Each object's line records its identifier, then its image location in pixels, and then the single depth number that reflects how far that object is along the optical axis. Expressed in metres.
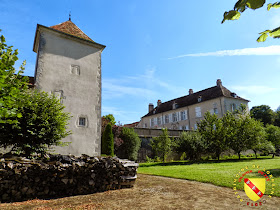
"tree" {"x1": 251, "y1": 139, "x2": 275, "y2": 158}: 18.60
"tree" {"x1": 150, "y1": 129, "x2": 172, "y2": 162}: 16.80
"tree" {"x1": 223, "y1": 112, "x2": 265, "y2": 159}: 18.39
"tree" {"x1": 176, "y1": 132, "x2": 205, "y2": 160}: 17.58
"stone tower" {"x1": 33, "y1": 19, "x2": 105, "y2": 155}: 12.83
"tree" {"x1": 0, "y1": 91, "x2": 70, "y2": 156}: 6.37
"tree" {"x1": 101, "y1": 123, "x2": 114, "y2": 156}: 16.81
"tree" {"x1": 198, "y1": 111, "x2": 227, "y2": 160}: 18.11
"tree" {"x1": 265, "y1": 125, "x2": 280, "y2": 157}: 23.56
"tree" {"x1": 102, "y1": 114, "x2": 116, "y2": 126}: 46.75
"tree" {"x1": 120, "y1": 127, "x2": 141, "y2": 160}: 18.28
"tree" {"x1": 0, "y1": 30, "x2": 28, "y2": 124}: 2.86
